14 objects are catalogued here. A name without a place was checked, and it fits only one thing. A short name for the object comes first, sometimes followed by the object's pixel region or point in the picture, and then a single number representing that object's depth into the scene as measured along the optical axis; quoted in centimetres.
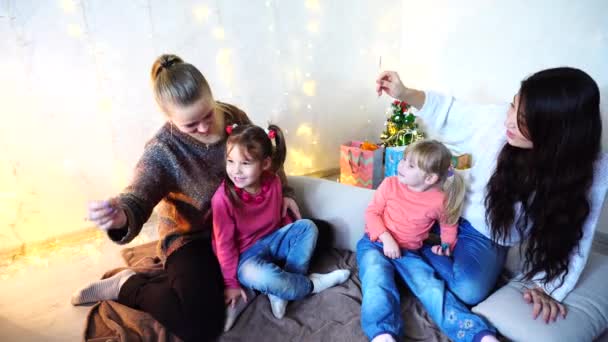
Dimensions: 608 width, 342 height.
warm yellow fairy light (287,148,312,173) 244
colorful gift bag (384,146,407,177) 213
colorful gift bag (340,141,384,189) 222
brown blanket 115
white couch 104
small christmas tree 226
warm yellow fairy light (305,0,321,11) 220
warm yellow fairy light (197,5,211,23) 187
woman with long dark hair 98
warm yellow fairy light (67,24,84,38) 162
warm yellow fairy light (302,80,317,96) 234
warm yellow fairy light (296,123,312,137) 241
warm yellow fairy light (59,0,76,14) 158
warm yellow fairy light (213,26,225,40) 195
